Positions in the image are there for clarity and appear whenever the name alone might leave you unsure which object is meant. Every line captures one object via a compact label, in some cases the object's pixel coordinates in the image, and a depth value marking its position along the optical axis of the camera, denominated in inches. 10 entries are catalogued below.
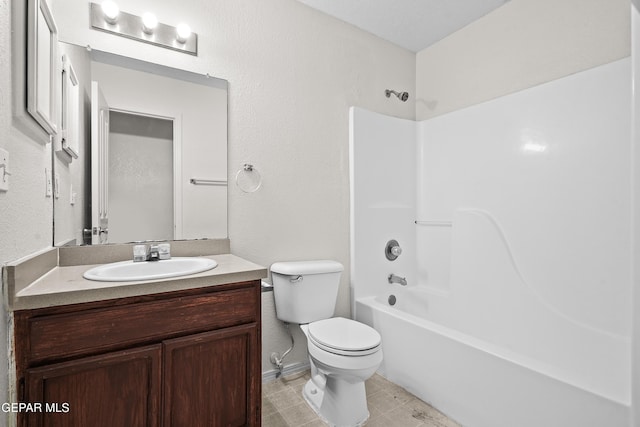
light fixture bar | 61.8
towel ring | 76.9
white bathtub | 50.1
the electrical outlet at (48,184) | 52.0
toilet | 61.6
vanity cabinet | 39.3
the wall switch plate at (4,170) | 34.7
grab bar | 99.3
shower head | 98.9
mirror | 60.7
